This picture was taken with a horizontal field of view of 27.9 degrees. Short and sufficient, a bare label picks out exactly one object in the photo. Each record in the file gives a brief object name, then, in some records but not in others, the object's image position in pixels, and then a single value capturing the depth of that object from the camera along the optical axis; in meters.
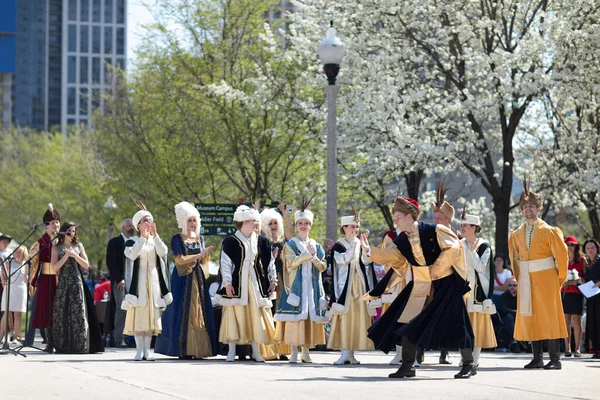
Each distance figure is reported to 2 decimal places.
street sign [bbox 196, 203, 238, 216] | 26.08
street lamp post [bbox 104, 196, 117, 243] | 39.31
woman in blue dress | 15.59
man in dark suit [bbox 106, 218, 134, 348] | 19.19
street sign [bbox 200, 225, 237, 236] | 26.05
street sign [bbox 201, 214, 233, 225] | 26.05
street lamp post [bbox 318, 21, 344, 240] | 19.61
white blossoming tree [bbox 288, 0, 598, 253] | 25.69
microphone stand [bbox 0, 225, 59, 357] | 15.73
